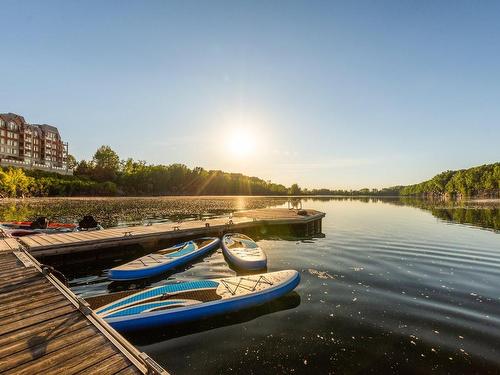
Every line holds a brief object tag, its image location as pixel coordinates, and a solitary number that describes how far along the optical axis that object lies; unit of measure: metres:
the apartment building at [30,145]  97.31
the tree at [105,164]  131.50
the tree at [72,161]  144.49
